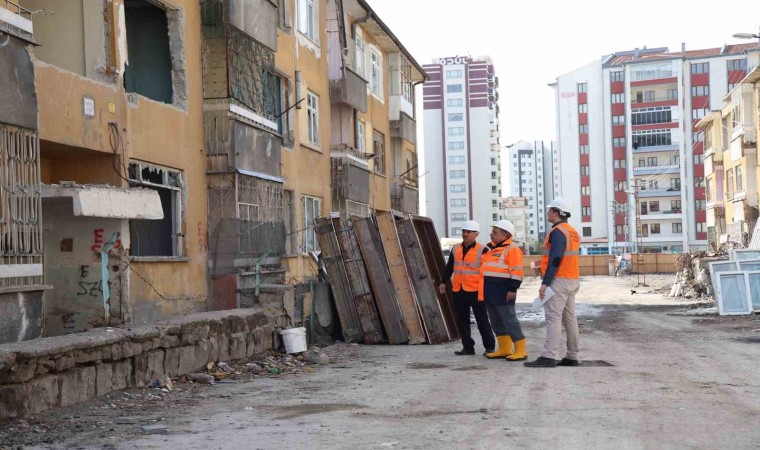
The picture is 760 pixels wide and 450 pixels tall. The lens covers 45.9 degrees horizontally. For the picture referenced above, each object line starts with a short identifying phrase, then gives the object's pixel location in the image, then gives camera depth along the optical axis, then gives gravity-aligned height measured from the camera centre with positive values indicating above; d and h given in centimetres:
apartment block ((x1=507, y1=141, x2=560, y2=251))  18728 -37
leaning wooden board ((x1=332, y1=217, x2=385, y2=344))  1517 -95
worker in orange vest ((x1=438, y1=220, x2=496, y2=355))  1292 -86
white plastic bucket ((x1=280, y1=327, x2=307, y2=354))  1344 -162
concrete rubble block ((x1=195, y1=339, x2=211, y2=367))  1114 -148
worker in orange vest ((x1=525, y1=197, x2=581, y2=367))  1099 -75
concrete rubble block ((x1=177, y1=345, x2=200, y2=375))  1066 -150
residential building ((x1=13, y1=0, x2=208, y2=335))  1085 +102
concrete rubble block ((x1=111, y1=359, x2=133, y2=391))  920 -143
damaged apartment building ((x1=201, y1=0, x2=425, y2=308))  1502 +241
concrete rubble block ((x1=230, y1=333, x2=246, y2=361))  1209 -154
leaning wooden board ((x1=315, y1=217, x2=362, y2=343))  1528 -94
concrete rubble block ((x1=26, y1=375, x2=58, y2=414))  769 -135
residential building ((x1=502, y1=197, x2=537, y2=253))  16075 +231
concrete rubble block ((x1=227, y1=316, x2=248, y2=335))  1221 -126
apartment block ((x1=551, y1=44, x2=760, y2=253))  9731 +929
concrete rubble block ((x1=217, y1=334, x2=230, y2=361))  1177 -150
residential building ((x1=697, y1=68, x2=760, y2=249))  4772 +332
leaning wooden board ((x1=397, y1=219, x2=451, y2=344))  1505 -96
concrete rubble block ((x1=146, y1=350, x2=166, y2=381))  995 -146
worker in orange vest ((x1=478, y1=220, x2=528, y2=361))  1202 -83
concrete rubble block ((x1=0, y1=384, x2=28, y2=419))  737 -134
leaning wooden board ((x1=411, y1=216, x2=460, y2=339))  1566 -56
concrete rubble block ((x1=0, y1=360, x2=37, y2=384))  748 -112
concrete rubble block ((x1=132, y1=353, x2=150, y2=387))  962 -145
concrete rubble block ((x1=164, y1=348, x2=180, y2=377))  1034 -147
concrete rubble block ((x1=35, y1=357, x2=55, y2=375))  788 -112
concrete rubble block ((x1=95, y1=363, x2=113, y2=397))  884 -141
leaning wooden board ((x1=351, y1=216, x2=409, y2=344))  1495 -85
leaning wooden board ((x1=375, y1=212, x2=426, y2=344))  1497 -79
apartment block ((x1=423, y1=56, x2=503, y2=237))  12638 +1173
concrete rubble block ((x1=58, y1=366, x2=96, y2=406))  822 -138
